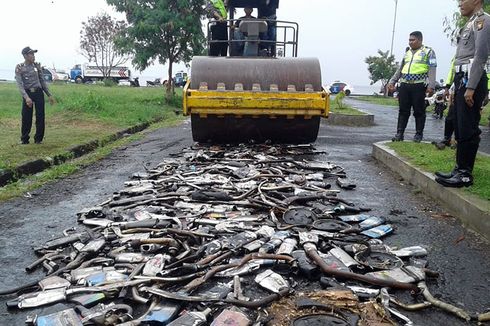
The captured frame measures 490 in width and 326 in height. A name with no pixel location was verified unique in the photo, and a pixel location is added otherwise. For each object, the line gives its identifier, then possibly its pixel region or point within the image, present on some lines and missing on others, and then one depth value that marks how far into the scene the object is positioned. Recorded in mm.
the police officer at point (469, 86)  4293
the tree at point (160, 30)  18312
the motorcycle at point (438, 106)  18789
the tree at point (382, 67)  50000
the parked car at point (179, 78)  51056
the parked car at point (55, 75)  51447
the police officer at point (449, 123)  6914
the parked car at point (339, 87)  48194
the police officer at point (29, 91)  8289
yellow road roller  7043
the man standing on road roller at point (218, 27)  8867
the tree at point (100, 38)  50625
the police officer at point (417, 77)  7383
